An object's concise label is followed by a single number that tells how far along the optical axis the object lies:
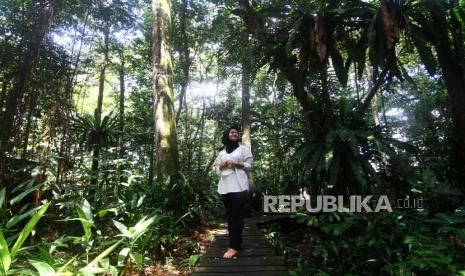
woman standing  3.69
